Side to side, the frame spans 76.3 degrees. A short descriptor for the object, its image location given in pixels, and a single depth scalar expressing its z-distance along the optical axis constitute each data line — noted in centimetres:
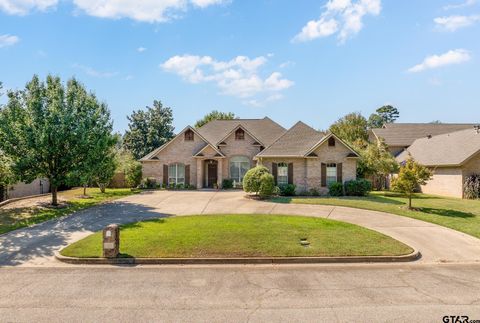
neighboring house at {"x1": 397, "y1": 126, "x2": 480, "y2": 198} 2481
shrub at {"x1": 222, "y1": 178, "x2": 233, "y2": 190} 3073
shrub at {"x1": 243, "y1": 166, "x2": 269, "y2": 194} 2260
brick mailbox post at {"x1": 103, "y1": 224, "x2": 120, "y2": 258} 995
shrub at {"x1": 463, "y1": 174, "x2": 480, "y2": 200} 2399
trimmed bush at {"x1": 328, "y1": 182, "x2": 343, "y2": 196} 2517
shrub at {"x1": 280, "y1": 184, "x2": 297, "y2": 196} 2517
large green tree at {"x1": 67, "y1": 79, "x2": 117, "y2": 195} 1928
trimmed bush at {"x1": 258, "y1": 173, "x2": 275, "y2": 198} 2245
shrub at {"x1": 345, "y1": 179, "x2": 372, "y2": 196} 2505
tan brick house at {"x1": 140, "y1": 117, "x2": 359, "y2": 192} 2588
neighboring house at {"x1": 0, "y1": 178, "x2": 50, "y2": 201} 2338
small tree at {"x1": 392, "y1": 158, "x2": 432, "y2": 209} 1834
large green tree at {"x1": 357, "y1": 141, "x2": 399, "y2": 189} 2798
